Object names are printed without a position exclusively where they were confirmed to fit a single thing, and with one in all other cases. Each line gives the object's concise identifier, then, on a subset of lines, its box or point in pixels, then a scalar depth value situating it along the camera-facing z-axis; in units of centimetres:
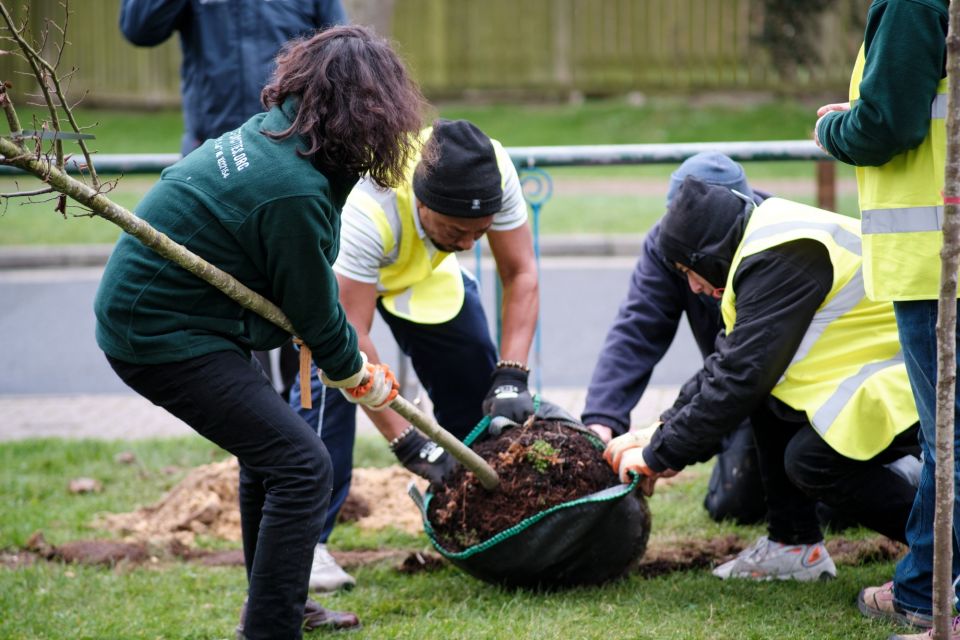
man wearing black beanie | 733
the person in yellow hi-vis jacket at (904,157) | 526
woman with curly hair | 549
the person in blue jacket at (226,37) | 962
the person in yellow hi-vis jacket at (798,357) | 658
